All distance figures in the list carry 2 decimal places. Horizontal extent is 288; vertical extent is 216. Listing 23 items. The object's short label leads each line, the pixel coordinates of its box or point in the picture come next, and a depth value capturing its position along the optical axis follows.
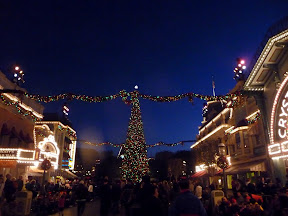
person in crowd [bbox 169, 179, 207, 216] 4.50
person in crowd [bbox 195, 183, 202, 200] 11.27
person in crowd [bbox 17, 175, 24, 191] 15.76
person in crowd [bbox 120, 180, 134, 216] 15.95
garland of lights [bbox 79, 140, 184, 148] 36.09
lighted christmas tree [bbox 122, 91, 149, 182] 30.98
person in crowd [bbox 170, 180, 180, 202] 11.14
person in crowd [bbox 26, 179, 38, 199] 16.07
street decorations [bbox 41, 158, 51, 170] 15.19
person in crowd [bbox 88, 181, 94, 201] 23.29
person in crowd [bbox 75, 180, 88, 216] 11.08
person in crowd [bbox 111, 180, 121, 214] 12.97
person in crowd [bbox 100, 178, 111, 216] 10.84
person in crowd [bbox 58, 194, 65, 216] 15.12
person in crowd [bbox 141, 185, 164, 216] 4.94
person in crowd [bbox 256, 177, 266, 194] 12.66
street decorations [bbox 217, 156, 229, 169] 15.21
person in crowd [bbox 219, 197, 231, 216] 9.09
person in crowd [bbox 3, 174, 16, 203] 12.68
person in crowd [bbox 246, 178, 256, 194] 12.27
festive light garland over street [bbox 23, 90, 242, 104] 18.06
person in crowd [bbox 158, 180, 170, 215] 11.24
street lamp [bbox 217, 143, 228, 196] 15.27
